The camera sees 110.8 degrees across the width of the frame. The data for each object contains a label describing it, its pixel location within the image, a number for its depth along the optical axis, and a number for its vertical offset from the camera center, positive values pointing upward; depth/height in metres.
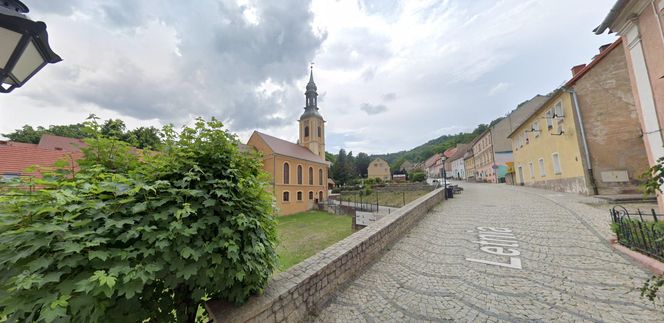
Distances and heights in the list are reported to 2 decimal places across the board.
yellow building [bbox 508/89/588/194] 13.52 +2.08
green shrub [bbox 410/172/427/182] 40.39 +0.91
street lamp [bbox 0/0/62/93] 1.99 +1.42
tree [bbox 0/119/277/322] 1.47 -0.33
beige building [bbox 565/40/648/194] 11.95 +2.69
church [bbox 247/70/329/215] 28.47 +3.43
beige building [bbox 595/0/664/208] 5.14 +2.80
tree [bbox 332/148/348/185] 58.49 +3.35
